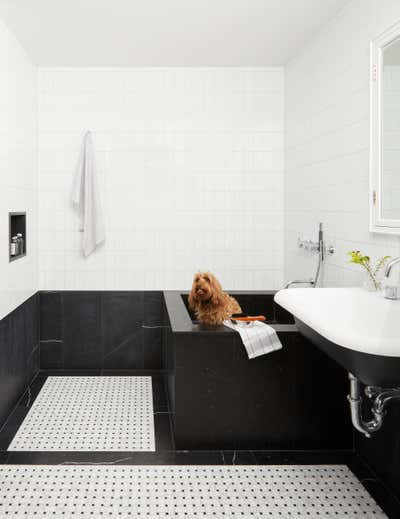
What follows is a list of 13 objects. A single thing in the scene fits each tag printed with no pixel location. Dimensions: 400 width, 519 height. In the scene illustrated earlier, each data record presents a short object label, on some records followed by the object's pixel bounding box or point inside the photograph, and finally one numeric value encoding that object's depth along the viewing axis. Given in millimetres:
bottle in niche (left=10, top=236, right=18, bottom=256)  3932
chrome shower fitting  3729
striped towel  3057
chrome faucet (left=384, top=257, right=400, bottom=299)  2387
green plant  2787
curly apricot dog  3213
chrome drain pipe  2221
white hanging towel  4516
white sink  1701
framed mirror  2723
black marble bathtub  3088
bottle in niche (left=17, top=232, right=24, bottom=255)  4094
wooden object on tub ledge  3293
